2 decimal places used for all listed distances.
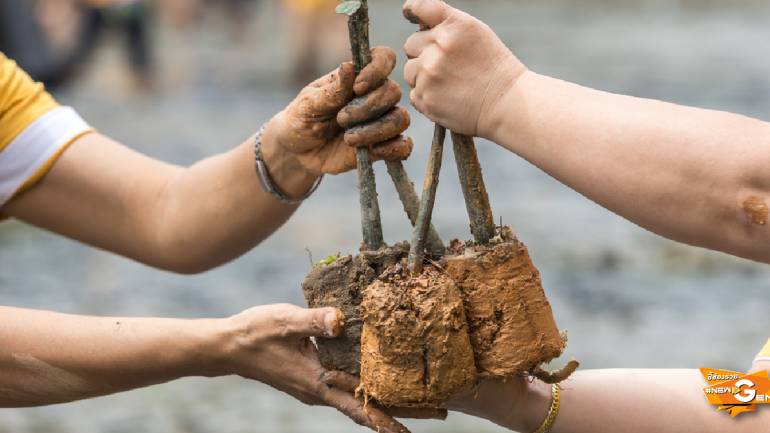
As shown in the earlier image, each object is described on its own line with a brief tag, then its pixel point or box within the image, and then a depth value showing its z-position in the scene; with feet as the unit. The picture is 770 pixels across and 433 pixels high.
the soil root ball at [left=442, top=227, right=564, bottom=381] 17.46
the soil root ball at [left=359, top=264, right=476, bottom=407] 17.01
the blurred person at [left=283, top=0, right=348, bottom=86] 104.78
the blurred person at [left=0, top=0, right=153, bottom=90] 92.48
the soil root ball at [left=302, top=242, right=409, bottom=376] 18.13
